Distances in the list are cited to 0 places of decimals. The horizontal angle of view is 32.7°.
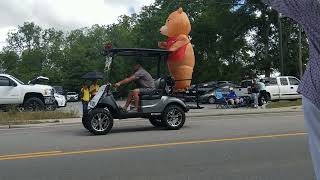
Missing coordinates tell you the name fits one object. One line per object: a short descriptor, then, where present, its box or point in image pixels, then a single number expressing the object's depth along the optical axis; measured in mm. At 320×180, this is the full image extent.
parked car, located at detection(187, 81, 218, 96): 41538
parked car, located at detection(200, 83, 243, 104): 39438
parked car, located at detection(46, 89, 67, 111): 32738
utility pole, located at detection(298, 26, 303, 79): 40231
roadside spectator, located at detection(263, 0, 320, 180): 2215
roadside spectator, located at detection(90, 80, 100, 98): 20206
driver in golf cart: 14789
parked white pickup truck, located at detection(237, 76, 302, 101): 34094
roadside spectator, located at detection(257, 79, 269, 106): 30750
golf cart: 14008
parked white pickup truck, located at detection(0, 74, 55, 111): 25172
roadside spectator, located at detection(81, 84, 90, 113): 20933
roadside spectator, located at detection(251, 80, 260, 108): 29358
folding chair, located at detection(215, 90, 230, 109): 30462
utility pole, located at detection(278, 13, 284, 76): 42641
